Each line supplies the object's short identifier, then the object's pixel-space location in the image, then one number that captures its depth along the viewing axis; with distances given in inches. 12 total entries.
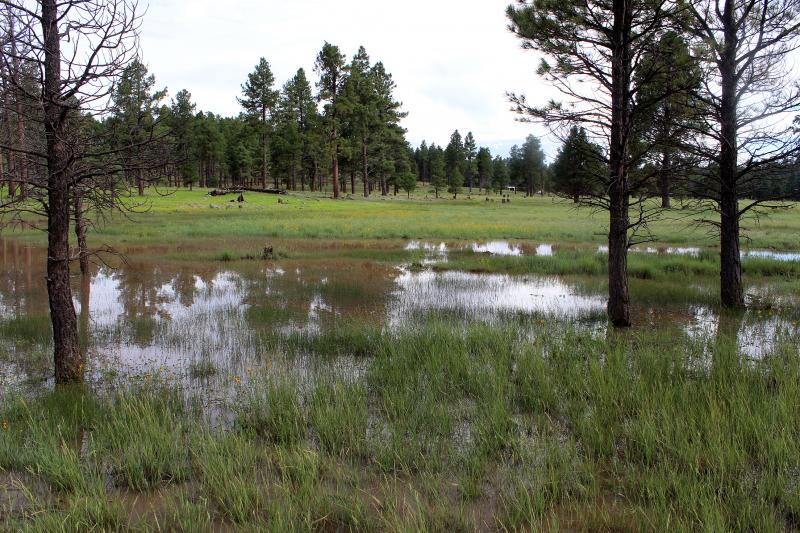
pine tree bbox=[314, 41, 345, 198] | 2206.0
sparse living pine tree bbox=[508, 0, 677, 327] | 386.9
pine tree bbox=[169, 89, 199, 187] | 2544.3
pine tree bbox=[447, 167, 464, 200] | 3612.2
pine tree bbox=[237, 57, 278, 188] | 2726.4
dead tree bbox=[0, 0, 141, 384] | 249.4
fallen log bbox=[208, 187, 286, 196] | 2009.1
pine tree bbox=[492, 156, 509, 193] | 4060.0
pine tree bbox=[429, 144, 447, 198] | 3521.2
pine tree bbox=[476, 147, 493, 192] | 4320.9
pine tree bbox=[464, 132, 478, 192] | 4413.6
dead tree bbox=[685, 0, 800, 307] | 419.8
